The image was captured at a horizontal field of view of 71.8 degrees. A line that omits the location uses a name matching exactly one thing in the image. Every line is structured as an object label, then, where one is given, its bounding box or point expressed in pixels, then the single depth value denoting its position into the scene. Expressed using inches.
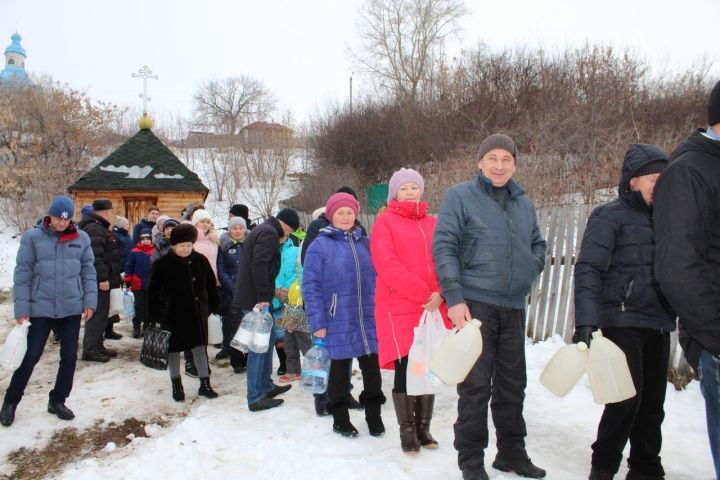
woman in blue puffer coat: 147.6
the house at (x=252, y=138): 1167.8
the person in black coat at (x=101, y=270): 251.1
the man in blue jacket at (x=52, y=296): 169.9
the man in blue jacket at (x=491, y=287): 118.6
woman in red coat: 130.8
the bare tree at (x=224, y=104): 1728.6
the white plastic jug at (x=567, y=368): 106.3
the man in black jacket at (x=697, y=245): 74.1
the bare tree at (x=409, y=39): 1269.7
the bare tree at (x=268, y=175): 1111.6
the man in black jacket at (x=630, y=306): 110.0
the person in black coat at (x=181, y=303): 192.1
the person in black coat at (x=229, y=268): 251.6
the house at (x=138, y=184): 639.1
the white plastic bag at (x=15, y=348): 163.6
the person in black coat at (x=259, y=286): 179.8
